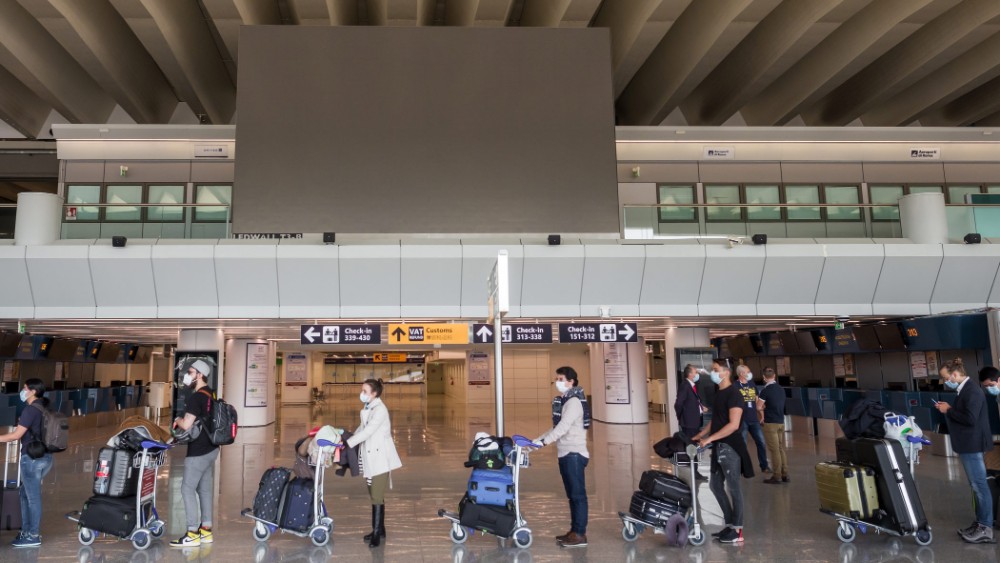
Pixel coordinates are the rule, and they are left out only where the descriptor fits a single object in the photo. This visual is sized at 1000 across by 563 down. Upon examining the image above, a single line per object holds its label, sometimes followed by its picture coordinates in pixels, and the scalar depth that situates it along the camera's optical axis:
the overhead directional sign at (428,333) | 15.41
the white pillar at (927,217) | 15.17
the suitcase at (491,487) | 6.71
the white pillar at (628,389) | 21.59
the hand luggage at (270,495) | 6.85
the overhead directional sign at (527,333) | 15.73
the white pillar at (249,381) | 21.58
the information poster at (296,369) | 32.66
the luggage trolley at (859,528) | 6.60
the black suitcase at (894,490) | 6.53
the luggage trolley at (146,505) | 6.65
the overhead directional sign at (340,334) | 15.52
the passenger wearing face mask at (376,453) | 6.81
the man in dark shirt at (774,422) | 10.52
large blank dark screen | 15.09
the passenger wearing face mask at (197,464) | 6.66
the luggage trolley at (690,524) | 6.71
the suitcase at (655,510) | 6.74
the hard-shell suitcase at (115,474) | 6.71
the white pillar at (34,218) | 14.52
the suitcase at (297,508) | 6.80
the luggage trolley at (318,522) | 6.74
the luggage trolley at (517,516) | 6.66
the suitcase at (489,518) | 6.58
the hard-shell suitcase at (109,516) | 6.57
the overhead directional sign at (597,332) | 15.76
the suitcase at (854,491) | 6.69
